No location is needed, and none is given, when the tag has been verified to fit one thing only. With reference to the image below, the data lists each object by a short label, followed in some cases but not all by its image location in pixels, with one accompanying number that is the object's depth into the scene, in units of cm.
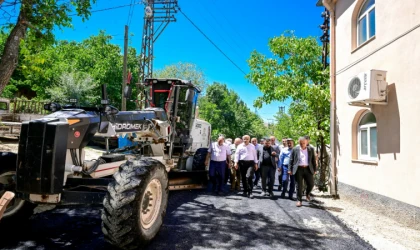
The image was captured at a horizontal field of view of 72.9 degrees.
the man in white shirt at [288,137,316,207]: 695
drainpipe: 823
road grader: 312
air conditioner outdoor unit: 596
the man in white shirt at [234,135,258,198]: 779
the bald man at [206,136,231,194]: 805
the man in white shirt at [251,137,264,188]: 908
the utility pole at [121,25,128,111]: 1372
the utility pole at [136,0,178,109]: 1598
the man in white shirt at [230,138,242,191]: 880
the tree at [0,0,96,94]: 536
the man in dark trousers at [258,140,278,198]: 785
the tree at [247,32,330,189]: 969
